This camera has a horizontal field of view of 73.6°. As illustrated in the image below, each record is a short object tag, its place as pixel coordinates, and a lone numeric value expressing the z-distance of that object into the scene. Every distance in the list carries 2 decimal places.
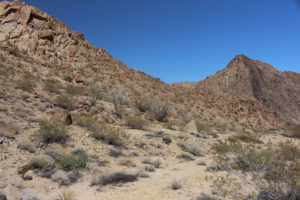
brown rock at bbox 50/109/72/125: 7.83
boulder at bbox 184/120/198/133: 12.27
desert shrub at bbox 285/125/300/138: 15.12
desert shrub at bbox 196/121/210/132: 13.43
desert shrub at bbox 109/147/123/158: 6.98
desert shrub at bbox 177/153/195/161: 7.89
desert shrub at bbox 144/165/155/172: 6.28
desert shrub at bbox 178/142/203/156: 8.65
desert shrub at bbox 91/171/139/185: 4.93
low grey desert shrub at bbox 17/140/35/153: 5.69
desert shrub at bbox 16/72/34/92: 10.59
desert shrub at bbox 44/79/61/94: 12.15
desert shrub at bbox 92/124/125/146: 7.74
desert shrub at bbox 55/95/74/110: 9.93
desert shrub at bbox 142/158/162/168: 6.74
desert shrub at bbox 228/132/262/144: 11.58
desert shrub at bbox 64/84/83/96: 13.06
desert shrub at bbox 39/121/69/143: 6.50
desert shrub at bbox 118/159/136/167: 6.45
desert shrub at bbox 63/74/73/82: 16.47
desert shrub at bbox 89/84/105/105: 14.13
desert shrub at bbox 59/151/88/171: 5.42
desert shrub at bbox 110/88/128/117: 12.55
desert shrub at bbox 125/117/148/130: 10.78
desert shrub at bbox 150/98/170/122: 14.16
